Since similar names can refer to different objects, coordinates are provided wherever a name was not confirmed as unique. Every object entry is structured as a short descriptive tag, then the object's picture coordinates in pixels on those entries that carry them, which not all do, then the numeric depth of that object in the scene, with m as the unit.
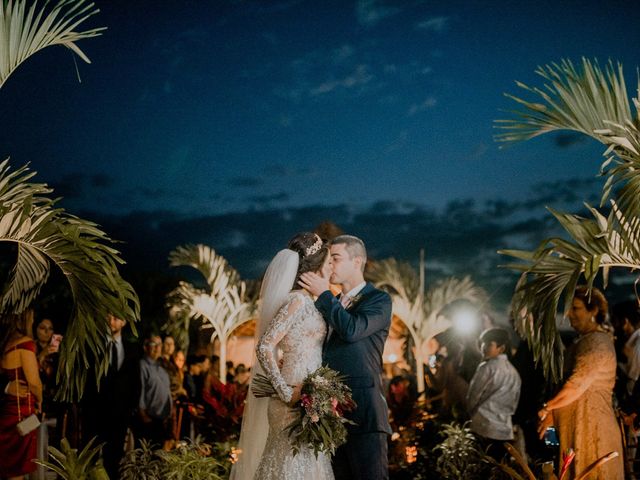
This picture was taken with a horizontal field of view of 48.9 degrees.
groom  4.89
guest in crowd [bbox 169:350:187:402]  11.20
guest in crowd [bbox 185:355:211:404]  11.68
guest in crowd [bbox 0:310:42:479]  6.56
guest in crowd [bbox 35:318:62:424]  9.55
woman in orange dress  5.39
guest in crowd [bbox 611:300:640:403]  7.14
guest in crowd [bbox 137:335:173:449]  8.67
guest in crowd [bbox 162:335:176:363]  11.70
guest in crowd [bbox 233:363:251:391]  11.30
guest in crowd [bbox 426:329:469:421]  9.11
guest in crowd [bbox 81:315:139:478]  7.52
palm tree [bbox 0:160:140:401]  4.69
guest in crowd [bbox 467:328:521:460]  7.54
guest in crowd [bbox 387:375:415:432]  8.89
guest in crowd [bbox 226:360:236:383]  13.86
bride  4.81
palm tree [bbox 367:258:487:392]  12.56
